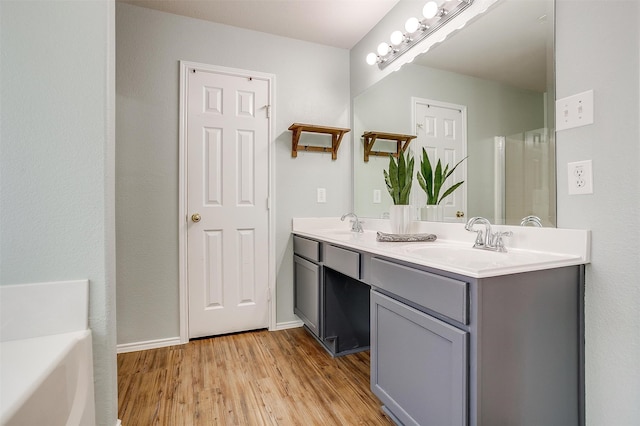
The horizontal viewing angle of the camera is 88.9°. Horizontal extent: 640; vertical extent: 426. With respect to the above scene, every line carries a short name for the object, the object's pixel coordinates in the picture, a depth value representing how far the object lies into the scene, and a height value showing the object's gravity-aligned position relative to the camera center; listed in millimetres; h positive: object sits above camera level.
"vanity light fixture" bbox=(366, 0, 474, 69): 1718 +1081
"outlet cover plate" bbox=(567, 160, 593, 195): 1142 +124
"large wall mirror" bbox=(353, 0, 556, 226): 1294 +500
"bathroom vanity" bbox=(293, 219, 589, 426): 986 -406
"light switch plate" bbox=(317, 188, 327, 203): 2699 +136
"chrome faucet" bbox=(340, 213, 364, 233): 2436 -105
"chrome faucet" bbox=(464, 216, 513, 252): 1387 -112
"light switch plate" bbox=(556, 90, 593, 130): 1143 +367
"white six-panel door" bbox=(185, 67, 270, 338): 2336 +72
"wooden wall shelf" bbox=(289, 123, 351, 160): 2468 +605
